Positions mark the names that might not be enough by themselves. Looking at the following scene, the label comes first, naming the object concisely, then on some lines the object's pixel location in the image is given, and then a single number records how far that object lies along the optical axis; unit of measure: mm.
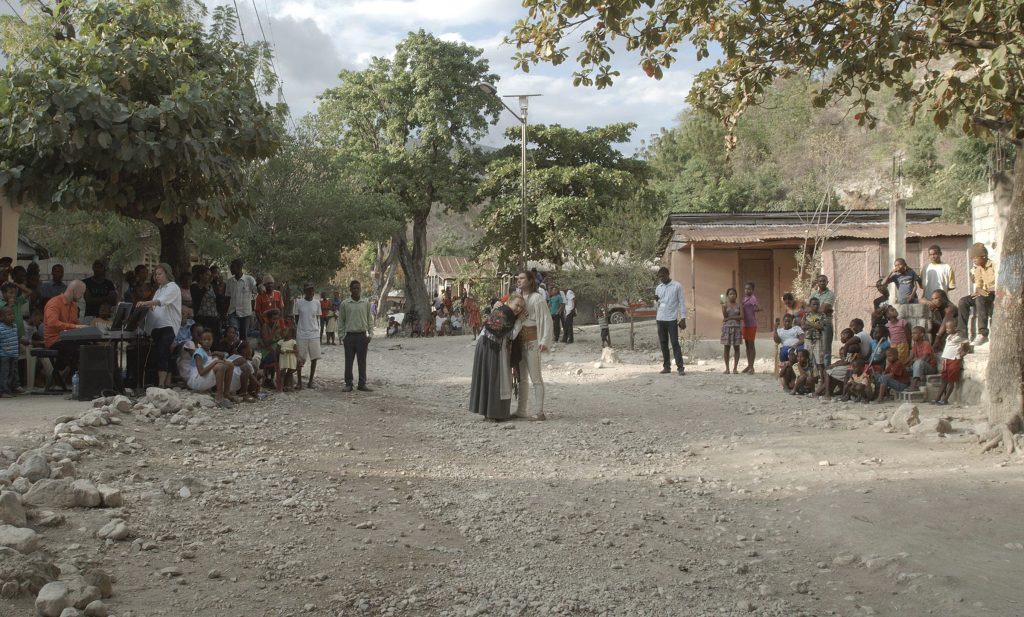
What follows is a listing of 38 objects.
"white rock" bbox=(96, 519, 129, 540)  5020
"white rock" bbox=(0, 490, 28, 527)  4805
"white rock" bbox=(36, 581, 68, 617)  3809
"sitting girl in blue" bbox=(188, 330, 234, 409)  10297
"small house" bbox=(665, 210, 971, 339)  21859
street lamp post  26338
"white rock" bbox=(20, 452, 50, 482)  5867
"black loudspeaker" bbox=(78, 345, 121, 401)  9797
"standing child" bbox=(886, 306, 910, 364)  11539
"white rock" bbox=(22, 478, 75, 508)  5449
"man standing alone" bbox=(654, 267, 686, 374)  15234
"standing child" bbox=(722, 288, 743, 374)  15555
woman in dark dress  10383
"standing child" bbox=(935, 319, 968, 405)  10977
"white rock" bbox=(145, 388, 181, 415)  9047
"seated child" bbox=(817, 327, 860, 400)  11984
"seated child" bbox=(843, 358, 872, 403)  11719
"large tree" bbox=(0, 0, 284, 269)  10047
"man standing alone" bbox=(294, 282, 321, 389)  12867
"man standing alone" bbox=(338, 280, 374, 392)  13039
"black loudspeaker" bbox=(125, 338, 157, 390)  10453
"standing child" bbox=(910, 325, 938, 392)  11469
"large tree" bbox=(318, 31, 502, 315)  34812
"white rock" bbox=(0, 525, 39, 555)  4402
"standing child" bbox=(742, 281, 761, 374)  15680
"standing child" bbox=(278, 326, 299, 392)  12164
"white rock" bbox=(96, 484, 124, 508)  5594
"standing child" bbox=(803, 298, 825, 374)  12430
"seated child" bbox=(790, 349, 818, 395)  12547
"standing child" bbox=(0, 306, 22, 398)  9898
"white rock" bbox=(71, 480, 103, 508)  5539
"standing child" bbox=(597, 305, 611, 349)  21892
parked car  38472
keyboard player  10414
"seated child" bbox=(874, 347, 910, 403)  11555
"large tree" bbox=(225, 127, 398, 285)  25203
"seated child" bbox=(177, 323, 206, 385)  10719
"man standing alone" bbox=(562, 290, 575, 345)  25234
